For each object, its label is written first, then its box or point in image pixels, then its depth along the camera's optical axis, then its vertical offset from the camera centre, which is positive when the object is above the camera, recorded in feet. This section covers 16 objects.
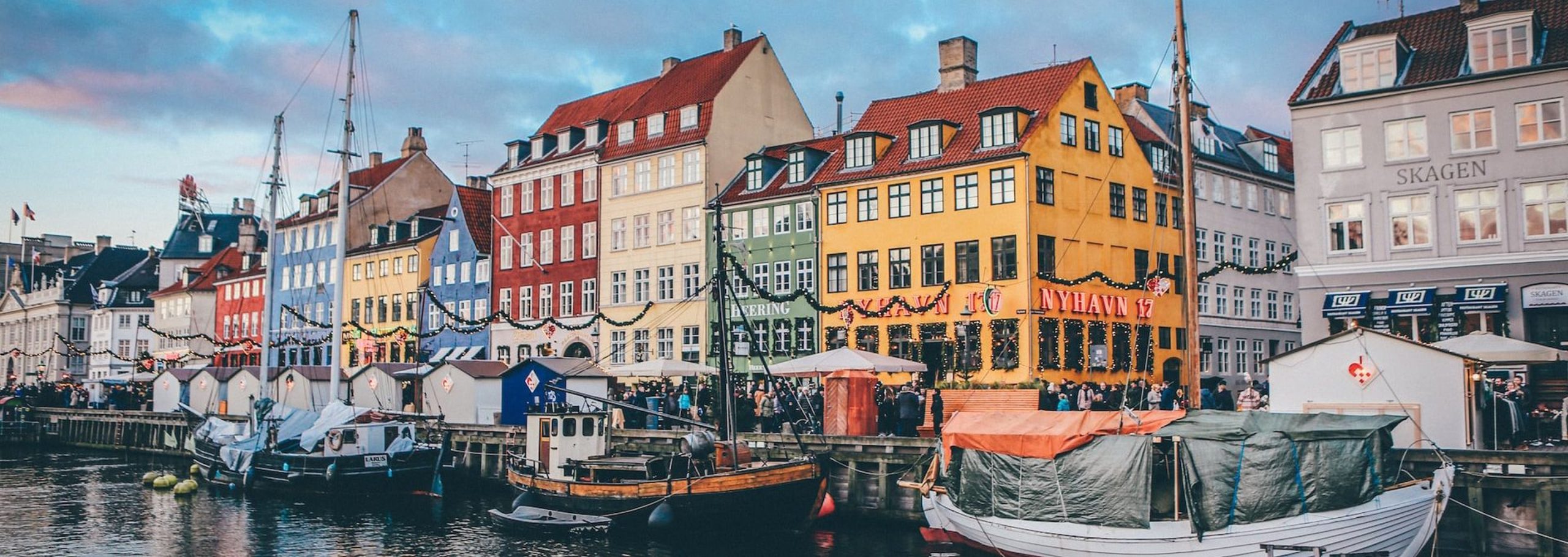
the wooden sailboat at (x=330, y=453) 128.16 -5.86
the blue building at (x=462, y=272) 221.87 +19.96
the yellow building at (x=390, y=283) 238.07 +19.73
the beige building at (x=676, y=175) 187.11 +30.44
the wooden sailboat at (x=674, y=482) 93.71 -6.38
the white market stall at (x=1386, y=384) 79.51 +0.42
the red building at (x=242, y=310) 288.30 +18.05
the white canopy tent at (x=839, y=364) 113.80 +2.37
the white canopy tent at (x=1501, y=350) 94.32 +2.78
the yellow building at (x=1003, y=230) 150.92 +18.70
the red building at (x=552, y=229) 203.31 +25.18
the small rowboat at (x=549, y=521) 99.55 -9.47
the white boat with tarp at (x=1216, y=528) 69.26 -7.30
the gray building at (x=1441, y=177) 115.14 +18.64
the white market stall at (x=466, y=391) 149.38 +0.24
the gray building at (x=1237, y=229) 185.98 +23.05
